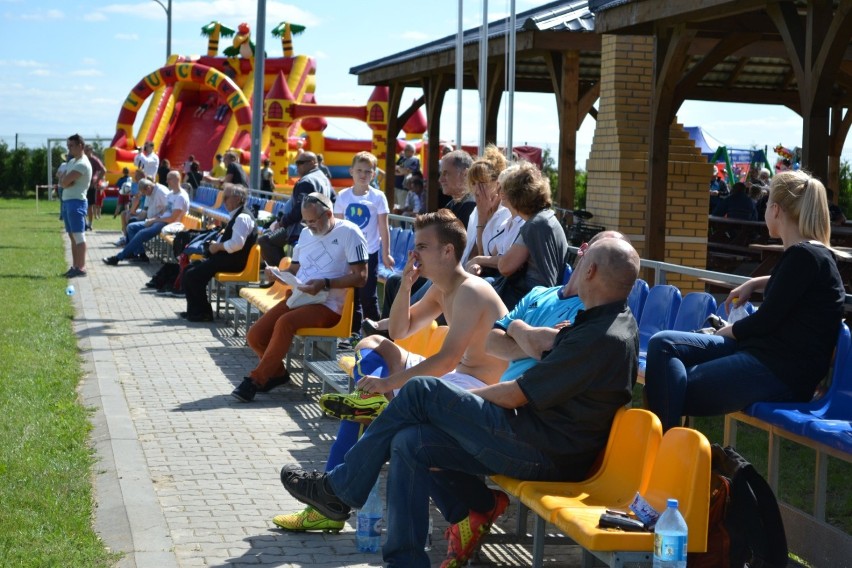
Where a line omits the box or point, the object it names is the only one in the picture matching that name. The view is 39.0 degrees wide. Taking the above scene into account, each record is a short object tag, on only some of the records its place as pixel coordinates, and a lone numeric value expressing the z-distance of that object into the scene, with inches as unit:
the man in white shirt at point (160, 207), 717.9
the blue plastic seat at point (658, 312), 254.8
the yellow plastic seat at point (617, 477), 167.6
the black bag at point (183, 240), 616.4
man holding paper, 344.2
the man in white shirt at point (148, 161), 1062.4
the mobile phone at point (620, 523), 156.6
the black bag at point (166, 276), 619.5
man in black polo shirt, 173.0
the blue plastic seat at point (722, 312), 238.2
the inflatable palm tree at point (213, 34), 1696.6
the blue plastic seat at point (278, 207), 596.1
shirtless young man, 208.2
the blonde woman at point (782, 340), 193.3
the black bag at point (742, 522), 161.3
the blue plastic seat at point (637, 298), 269.6
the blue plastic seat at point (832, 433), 177.6
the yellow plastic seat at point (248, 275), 490.6
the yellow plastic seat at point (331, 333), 346.3
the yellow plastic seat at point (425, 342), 251.8
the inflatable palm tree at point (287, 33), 1658.5
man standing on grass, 651.5
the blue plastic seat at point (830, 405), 191.6
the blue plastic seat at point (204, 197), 853.2
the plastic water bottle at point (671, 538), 148.3
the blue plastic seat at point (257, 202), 669.7
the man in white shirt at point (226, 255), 492.4
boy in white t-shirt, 418.3
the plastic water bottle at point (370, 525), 204.5
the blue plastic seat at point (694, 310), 238.4
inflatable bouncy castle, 1342.3
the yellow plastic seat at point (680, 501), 154.7
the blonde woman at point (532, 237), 254.2
